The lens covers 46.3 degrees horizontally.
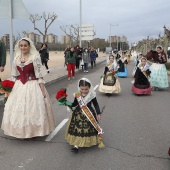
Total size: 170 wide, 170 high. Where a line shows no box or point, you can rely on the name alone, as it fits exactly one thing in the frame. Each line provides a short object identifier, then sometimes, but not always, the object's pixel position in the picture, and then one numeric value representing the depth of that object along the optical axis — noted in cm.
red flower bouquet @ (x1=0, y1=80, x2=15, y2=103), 350
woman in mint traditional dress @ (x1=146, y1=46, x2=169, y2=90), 774
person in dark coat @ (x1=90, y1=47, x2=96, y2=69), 1660
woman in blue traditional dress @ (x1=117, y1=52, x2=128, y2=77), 1123
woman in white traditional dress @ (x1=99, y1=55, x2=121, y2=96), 708
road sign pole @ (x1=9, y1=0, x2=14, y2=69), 597
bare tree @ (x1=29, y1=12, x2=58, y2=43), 2216
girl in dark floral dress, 324
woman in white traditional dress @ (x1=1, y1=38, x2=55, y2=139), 342
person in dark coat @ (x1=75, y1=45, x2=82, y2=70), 1449
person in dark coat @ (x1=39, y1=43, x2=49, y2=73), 1151
